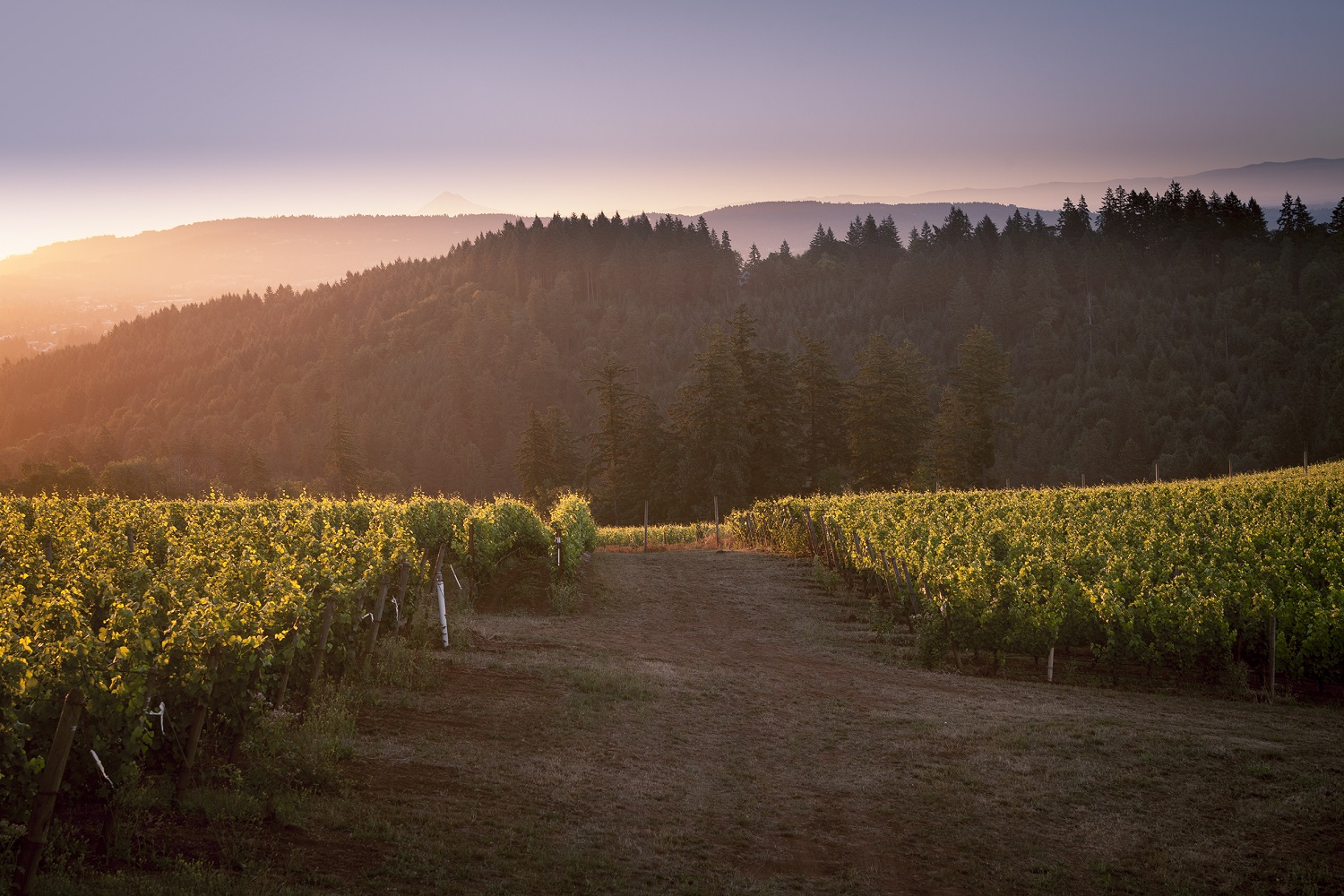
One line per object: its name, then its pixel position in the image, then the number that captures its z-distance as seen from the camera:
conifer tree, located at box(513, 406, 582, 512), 76.56
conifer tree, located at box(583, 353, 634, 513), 70.56
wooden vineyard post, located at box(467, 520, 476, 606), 21.31
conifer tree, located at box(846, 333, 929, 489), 64.94
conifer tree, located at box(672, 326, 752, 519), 62.19
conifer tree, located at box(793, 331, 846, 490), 69.00
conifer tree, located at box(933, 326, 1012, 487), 68.69
